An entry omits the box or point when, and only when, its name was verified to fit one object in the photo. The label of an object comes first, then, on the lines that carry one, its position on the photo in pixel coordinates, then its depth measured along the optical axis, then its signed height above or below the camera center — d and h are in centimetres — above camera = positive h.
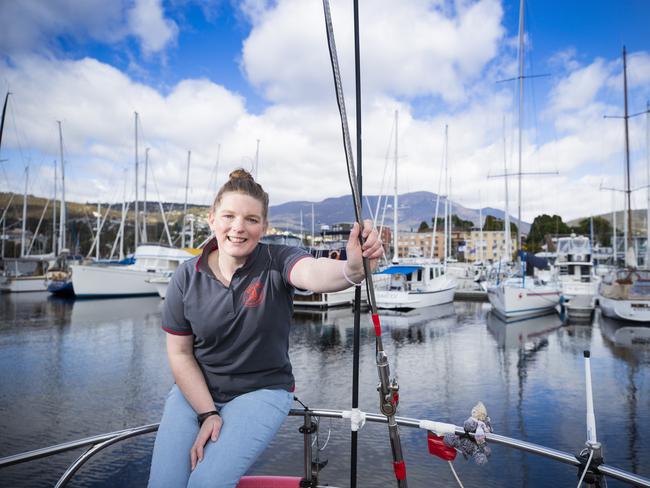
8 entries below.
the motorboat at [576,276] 2159 -137
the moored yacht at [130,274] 3109 -157
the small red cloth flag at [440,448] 193 -90
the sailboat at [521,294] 2036 -193
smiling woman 191 -39
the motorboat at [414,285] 2333 -191
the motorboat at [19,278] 3541 -221
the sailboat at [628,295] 1864 -179
